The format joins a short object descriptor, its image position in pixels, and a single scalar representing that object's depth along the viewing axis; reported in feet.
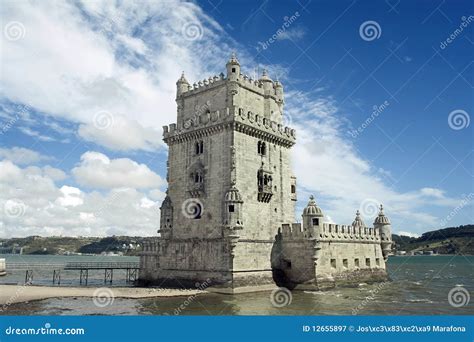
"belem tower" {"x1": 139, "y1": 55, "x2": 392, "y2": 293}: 121.70
